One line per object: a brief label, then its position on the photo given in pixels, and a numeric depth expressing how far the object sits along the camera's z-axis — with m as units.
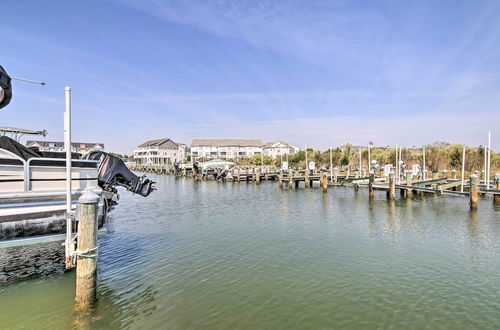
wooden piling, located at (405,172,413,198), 24.32
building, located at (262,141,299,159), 114.69
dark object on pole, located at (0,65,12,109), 7.68
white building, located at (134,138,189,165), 110.94
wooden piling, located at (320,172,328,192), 30.30
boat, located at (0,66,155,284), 6.92
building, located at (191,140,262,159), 116.62
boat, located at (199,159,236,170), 64.44
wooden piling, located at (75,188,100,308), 5.92
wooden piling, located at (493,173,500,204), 21.05
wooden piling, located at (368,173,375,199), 24.68
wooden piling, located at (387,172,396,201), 23.25
